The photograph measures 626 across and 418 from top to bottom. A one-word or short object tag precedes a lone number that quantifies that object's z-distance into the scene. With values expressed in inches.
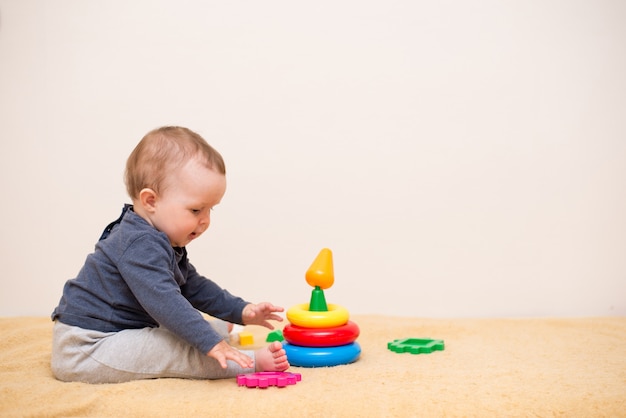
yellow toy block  62.6
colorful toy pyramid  52.6
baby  46.6
